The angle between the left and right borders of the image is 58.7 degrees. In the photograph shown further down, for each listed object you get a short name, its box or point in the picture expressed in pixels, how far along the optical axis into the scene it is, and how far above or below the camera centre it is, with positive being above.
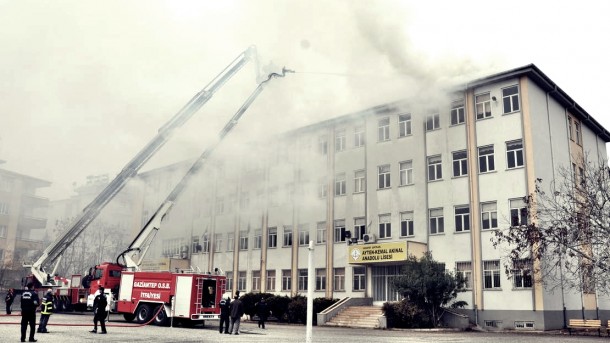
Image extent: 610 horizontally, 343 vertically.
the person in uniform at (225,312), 23.12 -1.08
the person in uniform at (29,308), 15.77 -0.72
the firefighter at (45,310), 19.22 -0.94
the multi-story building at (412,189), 32.28 +6.77
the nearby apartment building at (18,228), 49.72 +6.42
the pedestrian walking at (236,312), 22.61 -1.05
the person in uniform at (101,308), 19.86 -0.87
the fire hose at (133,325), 24.23 -1.80
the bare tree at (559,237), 27.17 +2.82
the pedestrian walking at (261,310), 27.58 -1.17
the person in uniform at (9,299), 32.41 -0.99
